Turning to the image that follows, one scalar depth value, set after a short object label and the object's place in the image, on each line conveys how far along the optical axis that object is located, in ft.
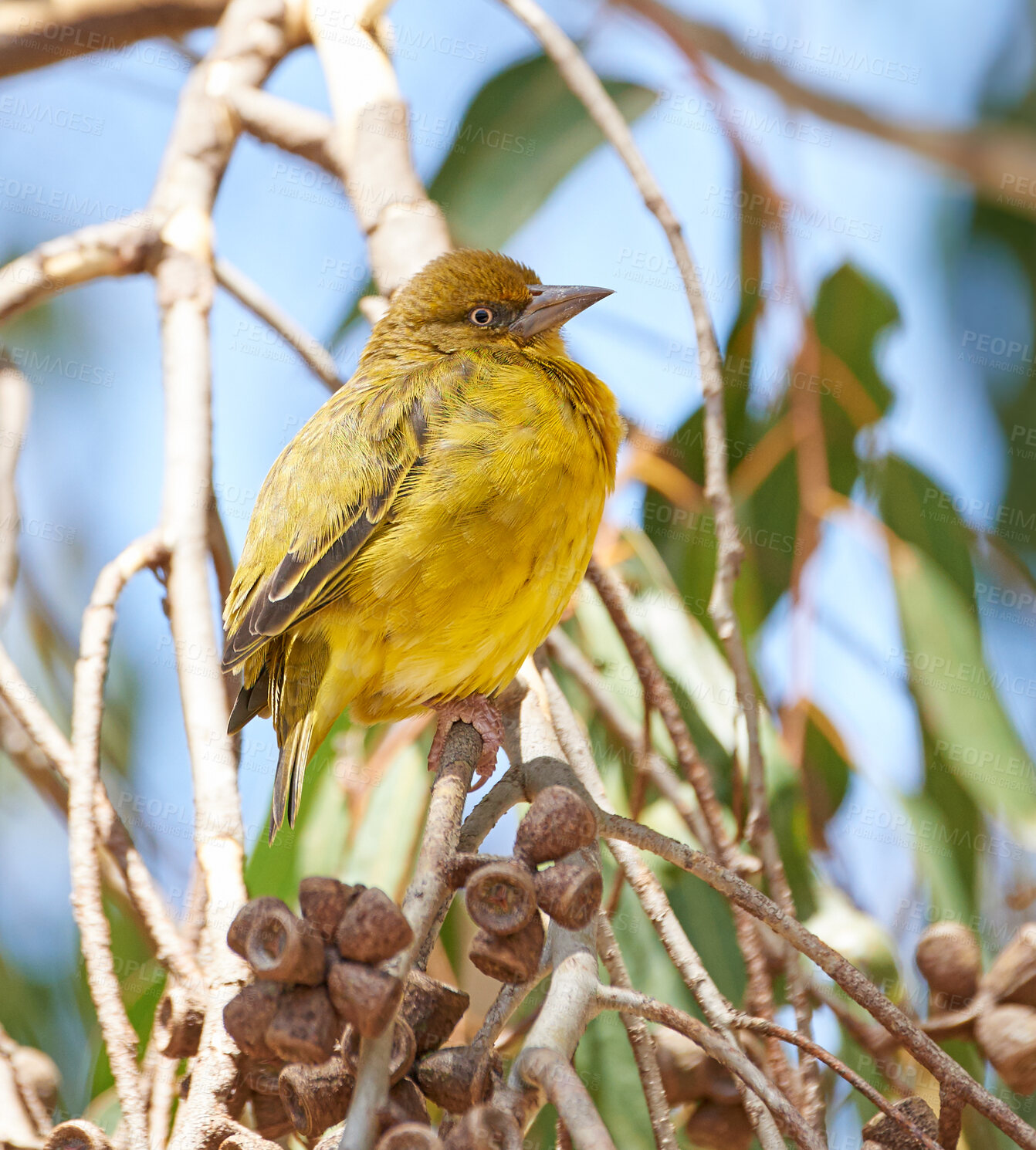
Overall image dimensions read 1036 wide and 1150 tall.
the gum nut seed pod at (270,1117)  19.53
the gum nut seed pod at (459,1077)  15.91
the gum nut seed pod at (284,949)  15.54
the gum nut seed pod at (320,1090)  16.63
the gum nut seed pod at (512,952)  17.07
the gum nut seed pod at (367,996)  14.94
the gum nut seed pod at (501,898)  17.02
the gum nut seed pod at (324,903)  16.18
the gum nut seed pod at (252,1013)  16.13
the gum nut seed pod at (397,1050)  16.09
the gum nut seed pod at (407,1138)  14.30
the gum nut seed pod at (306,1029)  15.80
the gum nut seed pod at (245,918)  16.06
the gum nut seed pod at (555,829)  18.35
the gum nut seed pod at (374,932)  15.58
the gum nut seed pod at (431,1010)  17.17
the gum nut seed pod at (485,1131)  14.23
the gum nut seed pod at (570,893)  17.72
